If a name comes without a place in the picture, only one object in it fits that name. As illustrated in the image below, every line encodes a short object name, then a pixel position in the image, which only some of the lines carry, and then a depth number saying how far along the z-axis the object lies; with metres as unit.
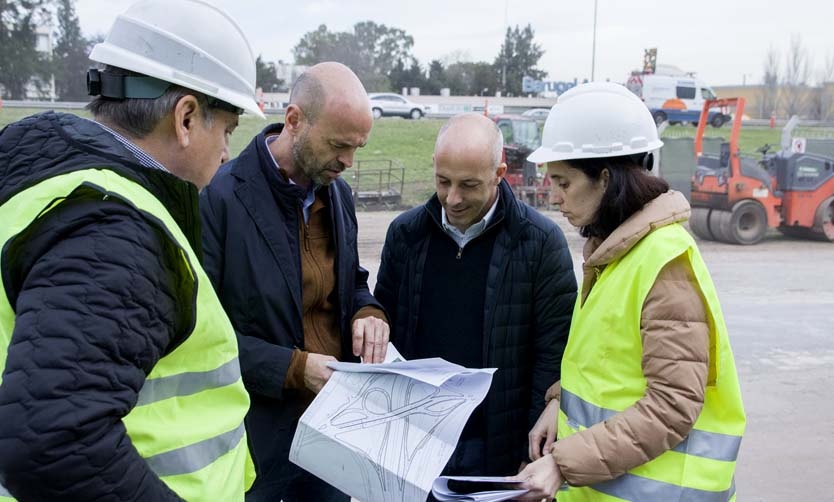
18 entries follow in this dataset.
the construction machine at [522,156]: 15.95
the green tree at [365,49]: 57.70
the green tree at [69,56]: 36.66
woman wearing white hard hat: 1.92
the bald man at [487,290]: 2.65
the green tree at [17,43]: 31.64
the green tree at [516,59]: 61.81
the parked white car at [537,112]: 32.22
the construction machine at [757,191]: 12.80
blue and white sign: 53.28
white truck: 37.62
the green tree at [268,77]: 47.38
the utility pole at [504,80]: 59.81
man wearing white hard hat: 1.13
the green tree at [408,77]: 57.16
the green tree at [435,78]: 57.62
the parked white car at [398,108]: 34.69
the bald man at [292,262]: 2.41
